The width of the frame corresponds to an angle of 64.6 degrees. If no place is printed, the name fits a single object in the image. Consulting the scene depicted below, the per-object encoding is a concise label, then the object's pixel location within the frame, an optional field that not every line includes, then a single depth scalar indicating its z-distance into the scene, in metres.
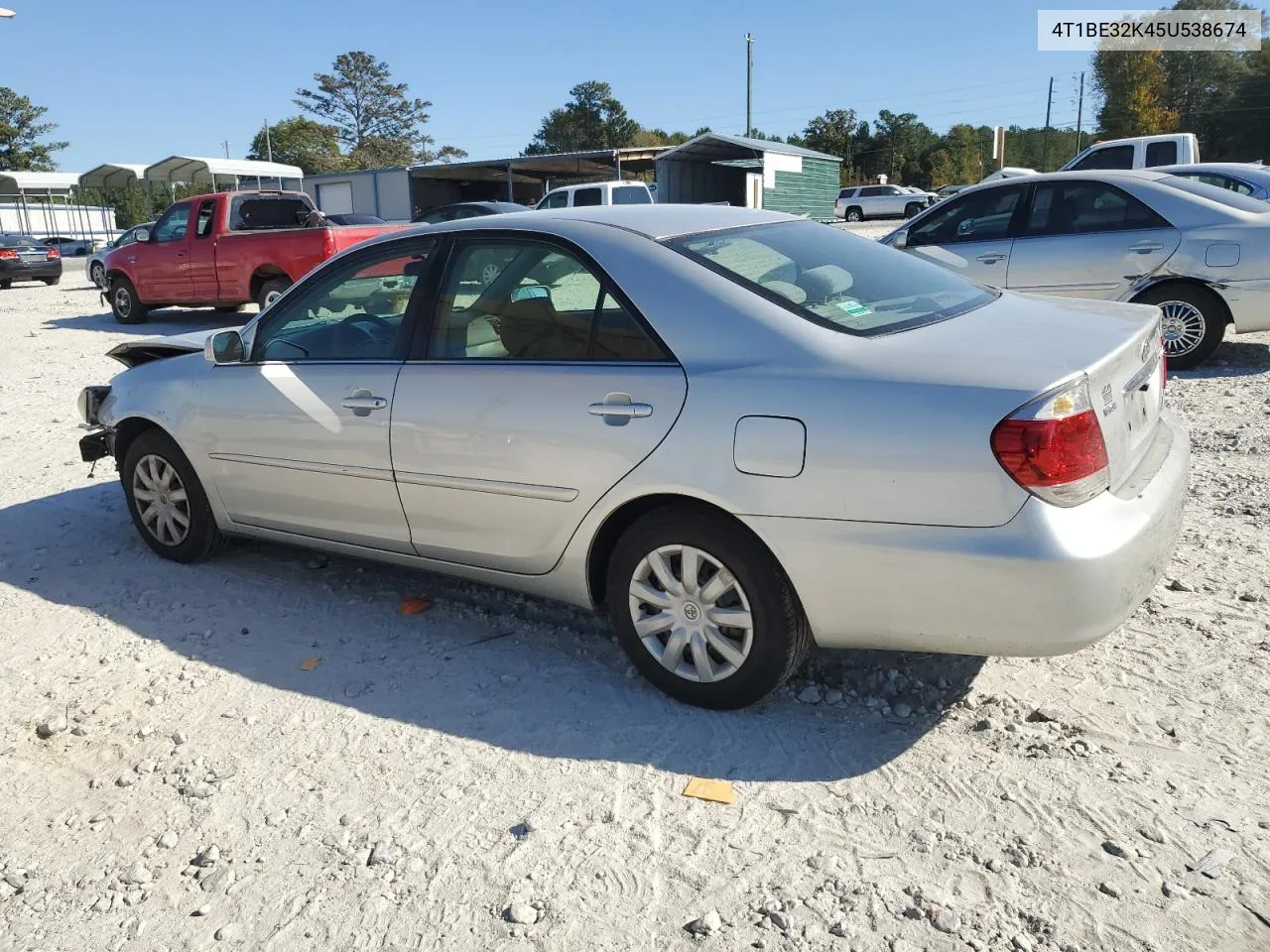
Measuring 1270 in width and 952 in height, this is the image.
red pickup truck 13.41
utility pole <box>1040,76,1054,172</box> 60.91
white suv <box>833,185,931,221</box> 42.50
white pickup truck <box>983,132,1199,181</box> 17.42
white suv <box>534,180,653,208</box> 20.66
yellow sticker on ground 2.88
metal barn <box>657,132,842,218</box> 30.19
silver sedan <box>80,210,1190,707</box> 2.75
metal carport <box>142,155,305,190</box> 39.28
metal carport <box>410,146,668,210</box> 33.03
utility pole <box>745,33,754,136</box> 53.59
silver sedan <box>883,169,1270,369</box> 7.54
